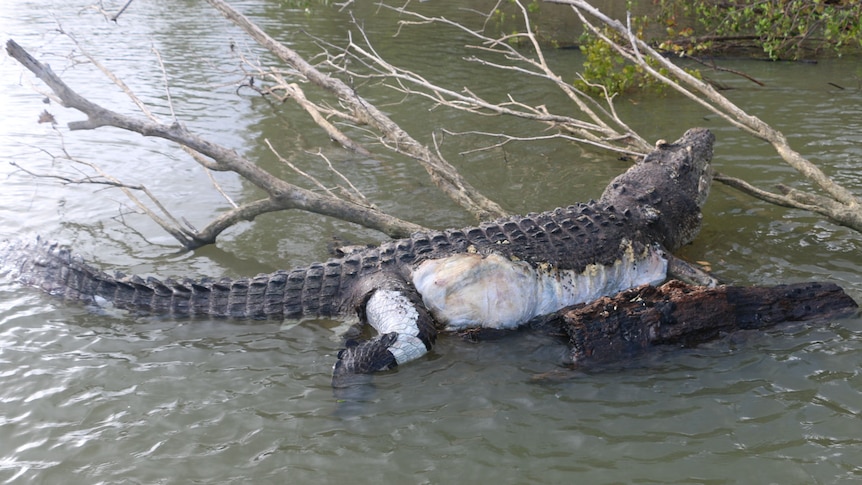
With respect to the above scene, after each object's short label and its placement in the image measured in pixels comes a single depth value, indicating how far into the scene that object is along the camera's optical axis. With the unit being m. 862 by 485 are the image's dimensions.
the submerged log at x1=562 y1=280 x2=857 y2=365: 4.88
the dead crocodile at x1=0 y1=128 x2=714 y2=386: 5.24
